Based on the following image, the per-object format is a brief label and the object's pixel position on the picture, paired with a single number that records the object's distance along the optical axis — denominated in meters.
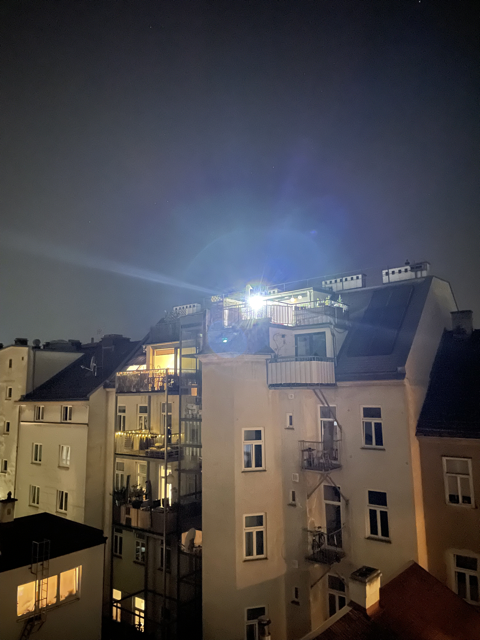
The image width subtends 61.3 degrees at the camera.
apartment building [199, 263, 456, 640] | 15.91
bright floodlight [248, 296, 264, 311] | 18.41
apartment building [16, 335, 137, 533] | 24.45
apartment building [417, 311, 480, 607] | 14.59
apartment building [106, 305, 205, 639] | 20.48
